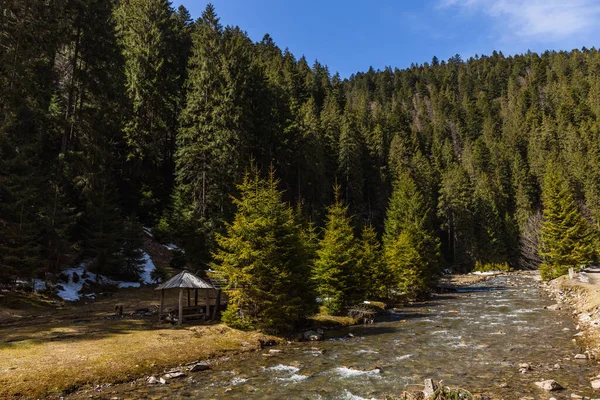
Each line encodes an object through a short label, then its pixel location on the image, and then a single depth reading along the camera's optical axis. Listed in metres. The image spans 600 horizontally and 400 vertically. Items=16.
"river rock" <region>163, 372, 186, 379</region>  15.31
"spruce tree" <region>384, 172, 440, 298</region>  41.91
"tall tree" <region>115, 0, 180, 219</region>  47.81
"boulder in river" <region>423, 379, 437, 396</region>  10.58
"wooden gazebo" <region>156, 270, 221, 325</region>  22.92
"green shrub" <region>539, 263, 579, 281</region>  45.81
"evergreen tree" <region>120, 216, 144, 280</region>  34.56
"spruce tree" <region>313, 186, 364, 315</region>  30.08
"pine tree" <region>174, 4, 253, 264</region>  39.00
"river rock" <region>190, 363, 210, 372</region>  16.27
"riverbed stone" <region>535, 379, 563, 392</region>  12.78
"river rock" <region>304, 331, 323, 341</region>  22.63
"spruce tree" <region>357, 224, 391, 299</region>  33.38
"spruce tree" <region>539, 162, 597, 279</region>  44.62
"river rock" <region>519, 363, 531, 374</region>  15.14
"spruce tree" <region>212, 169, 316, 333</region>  22.89
